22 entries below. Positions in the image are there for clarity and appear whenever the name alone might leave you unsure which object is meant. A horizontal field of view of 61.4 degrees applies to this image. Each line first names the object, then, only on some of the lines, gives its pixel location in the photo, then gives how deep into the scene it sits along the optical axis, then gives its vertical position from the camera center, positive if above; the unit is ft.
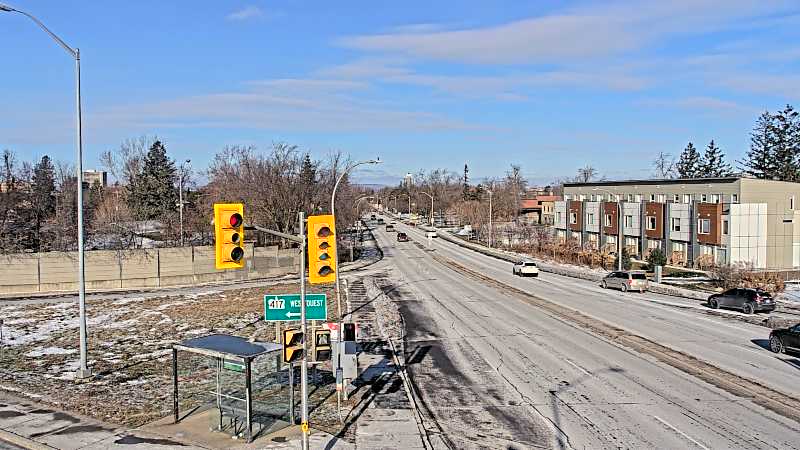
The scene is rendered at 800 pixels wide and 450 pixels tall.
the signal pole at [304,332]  43.24 -8.78
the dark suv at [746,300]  114.73 -16.17
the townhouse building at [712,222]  197.67 -4.70
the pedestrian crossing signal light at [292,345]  44.55 -9.21
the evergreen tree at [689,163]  386.52 +25.51
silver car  145.59 -16.12
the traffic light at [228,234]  38.81 -1.61
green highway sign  46.88 -7.08
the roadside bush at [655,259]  191.62 -14.97
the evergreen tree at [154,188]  279.08 +7.93
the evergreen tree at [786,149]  313.12 +27.23
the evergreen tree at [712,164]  377.09 +24.06
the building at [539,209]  455.63 -1.68
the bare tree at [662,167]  543.47 +32.49
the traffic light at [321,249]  43.86 -2.77
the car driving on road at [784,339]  77.20 -15.44
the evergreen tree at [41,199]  188.44 +2.97
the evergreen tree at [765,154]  320.09 +25.47
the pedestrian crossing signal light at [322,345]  51.50 -10.69
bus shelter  48.03 -13.34
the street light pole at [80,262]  64.18 -5.42
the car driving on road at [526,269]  176.65 -16.37
